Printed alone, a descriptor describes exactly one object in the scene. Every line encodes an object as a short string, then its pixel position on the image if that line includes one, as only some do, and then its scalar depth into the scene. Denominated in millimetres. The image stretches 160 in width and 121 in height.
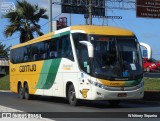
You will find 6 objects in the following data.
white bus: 17875
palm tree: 43781
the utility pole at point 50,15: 34800
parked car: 54762
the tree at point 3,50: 98981
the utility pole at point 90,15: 39625
